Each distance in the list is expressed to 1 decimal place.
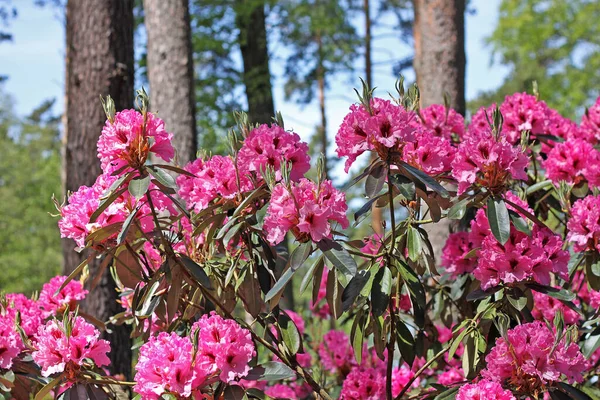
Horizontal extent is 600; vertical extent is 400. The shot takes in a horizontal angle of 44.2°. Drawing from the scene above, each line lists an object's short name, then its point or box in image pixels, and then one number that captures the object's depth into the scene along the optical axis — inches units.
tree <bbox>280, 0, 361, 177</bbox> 559.5
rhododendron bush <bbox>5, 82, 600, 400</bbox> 75.4
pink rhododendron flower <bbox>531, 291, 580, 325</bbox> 121.9
